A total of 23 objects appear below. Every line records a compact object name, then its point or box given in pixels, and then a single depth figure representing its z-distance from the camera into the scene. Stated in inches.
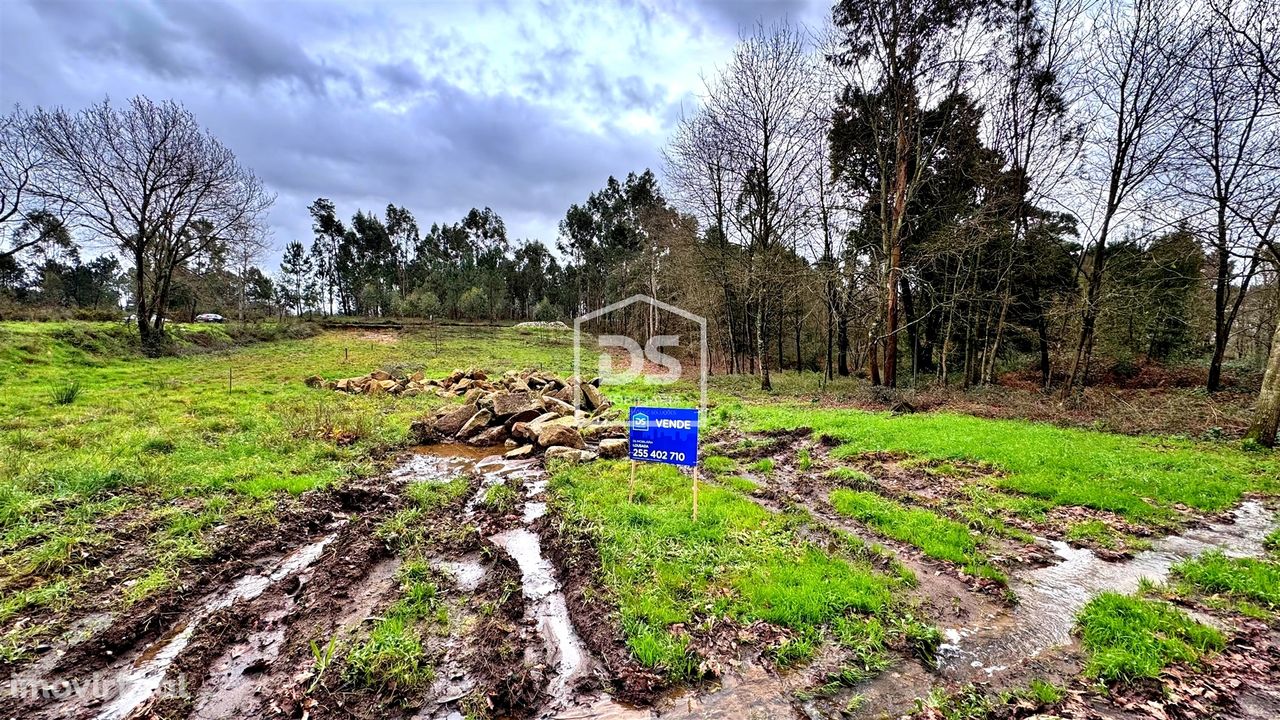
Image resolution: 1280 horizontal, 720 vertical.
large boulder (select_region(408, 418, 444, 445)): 465.7
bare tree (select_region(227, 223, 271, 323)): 1261.1
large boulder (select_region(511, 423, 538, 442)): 456.8
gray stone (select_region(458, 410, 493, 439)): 481.7
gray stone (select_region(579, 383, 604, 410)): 607.2
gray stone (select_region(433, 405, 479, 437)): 482.6
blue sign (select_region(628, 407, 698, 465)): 248.5
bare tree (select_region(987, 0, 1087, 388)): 639.1
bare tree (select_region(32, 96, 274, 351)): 912.3
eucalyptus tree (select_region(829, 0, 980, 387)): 631.2
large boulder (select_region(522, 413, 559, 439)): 447.5
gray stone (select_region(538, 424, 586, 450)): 423.8
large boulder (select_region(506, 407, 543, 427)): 496.4
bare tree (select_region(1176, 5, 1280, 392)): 427.2
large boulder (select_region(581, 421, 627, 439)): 464.8
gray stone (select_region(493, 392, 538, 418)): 502.3
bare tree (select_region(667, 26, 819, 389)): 767.7
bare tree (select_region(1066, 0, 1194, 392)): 510.0
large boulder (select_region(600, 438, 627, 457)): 406.9
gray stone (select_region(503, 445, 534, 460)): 415.8
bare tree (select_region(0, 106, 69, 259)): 845.8
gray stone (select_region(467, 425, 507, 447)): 467.2
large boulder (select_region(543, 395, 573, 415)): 540.5
